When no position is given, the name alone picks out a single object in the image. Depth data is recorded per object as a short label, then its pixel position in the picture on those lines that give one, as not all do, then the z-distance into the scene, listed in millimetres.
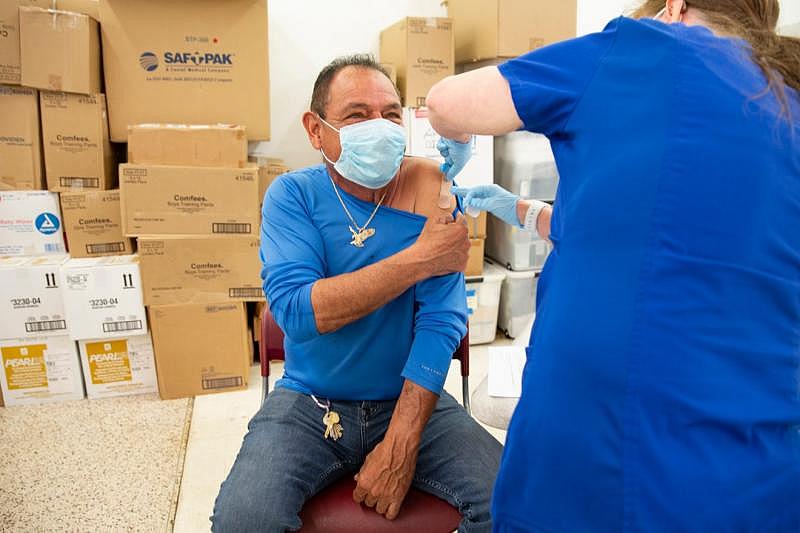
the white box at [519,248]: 3164
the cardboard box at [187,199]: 2389
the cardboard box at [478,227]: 3084
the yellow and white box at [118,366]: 2604
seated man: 1228
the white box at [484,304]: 3139
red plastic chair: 1159
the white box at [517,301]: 3215
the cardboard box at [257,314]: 2812
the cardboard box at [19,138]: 2426
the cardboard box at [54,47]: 2354
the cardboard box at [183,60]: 2455
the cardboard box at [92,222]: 2528
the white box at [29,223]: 2498
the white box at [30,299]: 2457
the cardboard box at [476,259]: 3086
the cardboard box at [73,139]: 2459
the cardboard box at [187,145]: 2398
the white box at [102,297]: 2445
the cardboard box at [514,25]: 2846
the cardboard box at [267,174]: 2760
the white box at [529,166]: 3029
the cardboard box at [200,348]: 2543
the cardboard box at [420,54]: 2844
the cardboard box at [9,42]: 2348
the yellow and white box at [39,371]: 2549
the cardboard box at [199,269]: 2453
